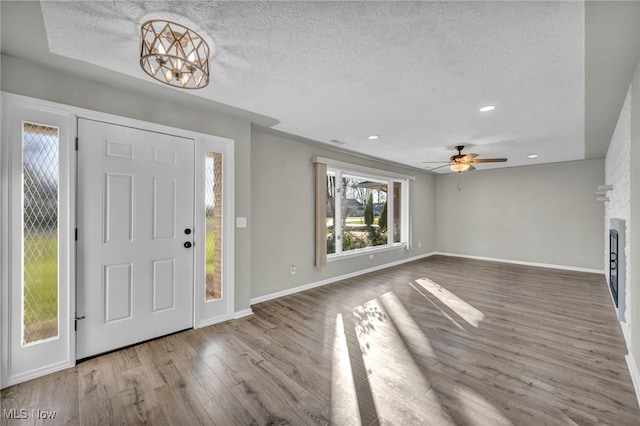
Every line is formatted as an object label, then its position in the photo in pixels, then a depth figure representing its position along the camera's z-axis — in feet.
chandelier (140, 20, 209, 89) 5.43
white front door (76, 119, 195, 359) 8.07
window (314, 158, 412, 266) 16.94
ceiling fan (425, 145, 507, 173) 14.65
